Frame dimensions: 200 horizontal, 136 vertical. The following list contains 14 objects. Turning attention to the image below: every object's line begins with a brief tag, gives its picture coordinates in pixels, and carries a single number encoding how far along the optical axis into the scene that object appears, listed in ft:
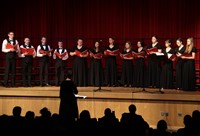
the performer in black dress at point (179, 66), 36.09
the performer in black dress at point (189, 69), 35.37
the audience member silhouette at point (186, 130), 16.38
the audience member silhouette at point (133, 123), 16.94
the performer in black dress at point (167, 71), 37.00
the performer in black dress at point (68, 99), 28.22
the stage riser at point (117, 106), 31.99
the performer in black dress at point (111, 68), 39.83
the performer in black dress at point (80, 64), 39.75
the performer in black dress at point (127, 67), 39.32
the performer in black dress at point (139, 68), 38.86
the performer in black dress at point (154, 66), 37.31
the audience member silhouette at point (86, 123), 17.62
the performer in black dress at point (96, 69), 39.75
